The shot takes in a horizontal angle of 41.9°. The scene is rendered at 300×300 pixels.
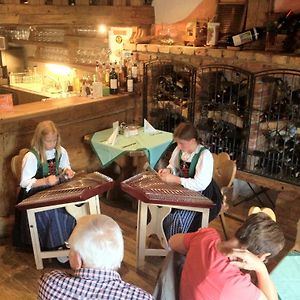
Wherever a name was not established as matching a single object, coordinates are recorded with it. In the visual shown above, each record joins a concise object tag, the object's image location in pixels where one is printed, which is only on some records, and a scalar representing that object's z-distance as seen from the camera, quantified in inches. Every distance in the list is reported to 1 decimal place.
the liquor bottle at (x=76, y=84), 184.5
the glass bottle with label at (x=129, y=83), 166.6
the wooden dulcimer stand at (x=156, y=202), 99.0
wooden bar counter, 125.6
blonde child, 110.1
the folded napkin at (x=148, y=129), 148.2
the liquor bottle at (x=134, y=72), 166.9
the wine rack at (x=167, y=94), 159.8
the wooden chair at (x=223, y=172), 116.1
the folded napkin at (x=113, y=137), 136.1
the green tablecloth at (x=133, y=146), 132.0
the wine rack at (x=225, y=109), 144.0
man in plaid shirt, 52.7
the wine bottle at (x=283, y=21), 133.4
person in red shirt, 56.7
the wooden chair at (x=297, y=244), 80.2
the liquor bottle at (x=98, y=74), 172.5
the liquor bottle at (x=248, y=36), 140.7
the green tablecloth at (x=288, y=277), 62.4
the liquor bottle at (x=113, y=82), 163.3
